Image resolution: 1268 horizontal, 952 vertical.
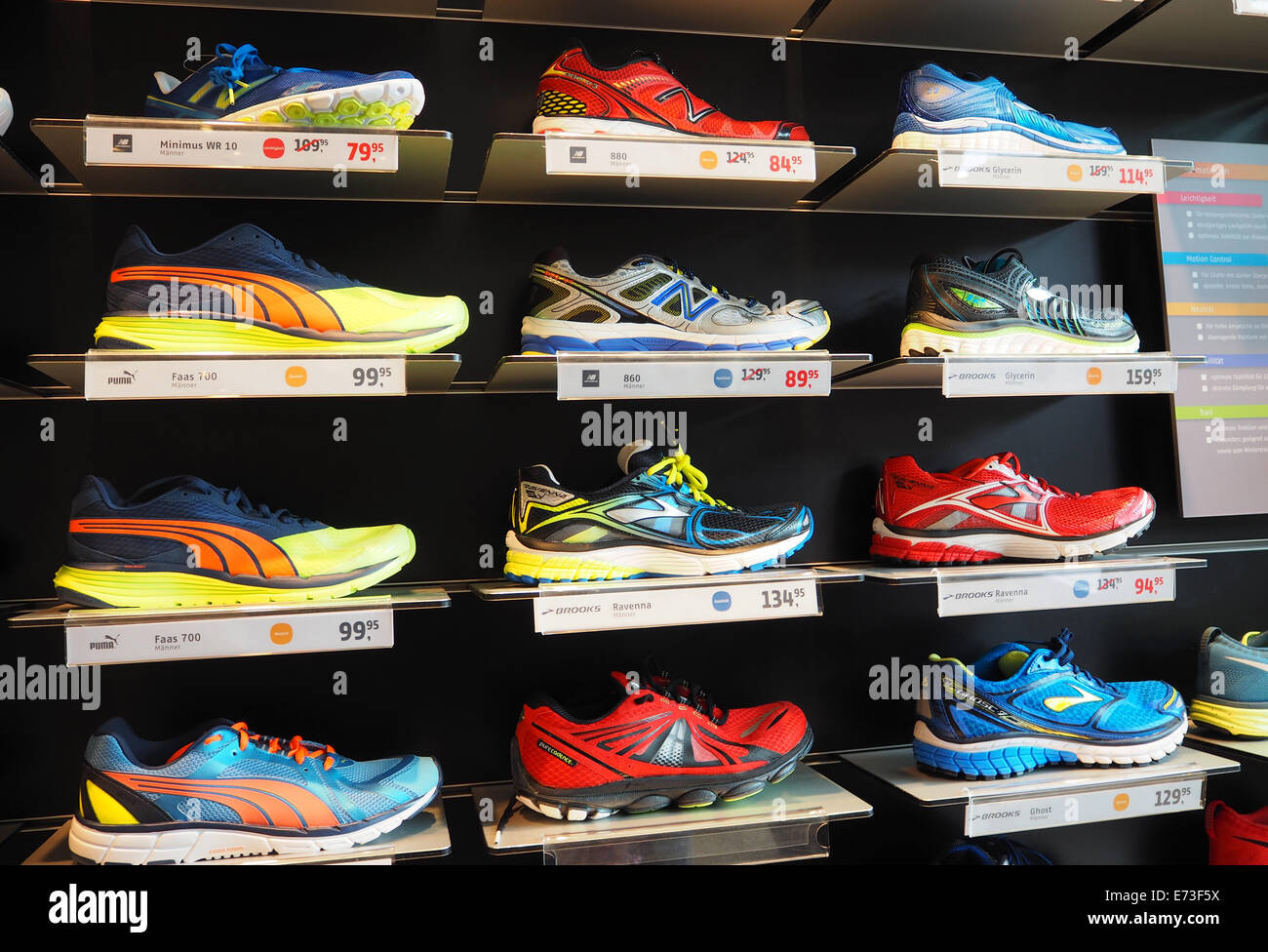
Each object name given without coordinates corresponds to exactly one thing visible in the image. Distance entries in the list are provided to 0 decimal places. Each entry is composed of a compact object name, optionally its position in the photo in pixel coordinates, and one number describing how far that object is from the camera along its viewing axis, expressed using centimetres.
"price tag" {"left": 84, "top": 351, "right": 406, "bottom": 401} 147
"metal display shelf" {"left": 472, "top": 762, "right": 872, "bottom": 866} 155
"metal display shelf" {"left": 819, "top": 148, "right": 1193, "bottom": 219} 189
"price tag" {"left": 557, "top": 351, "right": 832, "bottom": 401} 162
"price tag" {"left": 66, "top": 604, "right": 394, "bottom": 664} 142
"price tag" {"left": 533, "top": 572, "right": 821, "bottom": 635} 159
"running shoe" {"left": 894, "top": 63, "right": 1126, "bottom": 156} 184
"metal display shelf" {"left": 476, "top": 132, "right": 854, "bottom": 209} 172
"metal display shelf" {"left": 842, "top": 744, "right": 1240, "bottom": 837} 170
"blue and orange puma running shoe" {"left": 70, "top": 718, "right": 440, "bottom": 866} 143
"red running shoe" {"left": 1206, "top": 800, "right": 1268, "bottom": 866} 188
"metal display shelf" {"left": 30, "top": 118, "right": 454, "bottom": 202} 165
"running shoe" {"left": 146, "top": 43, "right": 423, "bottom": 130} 157
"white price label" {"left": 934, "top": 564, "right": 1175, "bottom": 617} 175
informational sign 220
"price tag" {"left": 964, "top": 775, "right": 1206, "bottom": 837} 169
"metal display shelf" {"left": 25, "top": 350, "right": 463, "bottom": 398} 149
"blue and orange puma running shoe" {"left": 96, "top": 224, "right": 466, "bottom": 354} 154
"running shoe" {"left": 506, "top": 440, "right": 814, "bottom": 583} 169
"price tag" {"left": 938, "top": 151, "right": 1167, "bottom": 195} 181
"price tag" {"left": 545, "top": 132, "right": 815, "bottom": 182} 166
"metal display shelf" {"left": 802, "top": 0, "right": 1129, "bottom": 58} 199
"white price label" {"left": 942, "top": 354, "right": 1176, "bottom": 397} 178
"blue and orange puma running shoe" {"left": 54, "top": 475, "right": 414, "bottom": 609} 151
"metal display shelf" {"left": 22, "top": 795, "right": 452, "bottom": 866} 147
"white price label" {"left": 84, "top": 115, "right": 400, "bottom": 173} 150
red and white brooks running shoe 187
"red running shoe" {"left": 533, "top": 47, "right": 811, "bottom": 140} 174
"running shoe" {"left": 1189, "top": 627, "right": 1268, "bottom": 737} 199
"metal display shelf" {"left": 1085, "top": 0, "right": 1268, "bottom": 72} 203
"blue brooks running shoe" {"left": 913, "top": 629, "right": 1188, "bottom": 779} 177
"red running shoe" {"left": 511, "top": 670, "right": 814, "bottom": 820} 161
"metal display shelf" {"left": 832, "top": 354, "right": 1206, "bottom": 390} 184
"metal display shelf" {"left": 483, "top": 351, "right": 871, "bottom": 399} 165
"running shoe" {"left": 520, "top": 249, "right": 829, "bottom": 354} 174
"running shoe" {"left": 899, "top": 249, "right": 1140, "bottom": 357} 186
